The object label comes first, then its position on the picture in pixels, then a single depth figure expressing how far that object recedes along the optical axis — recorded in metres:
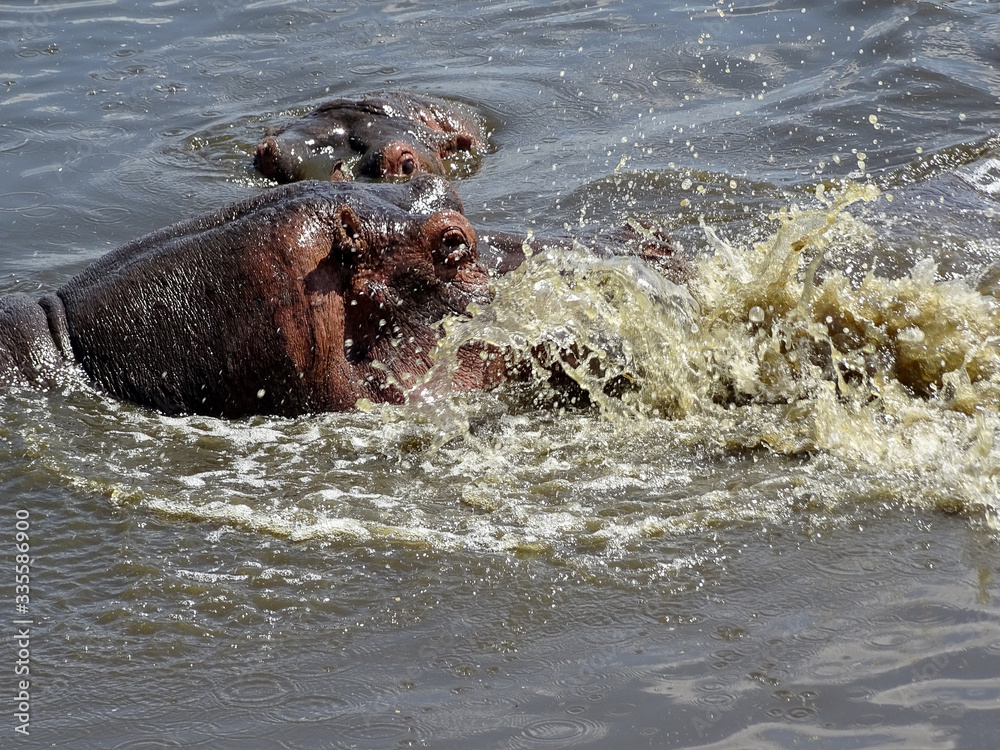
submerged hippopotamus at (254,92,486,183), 16.45
